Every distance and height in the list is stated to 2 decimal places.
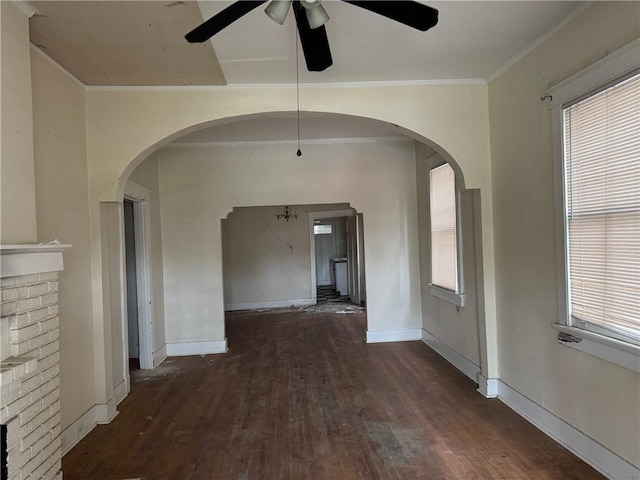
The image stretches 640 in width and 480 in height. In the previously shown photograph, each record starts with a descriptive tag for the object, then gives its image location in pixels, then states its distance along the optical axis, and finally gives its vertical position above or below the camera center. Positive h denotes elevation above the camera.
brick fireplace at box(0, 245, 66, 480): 1.83 -0.56
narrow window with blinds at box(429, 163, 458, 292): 4.27 +0.06
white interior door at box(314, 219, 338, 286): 11.87 -0.27
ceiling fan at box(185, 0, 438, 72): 1.71 +0.99
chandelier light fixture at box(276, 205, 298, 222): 8.91 +0.54
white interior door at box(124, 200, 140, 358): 4.66 -0.30
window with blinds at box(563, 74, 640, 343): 2.02 +0.11
